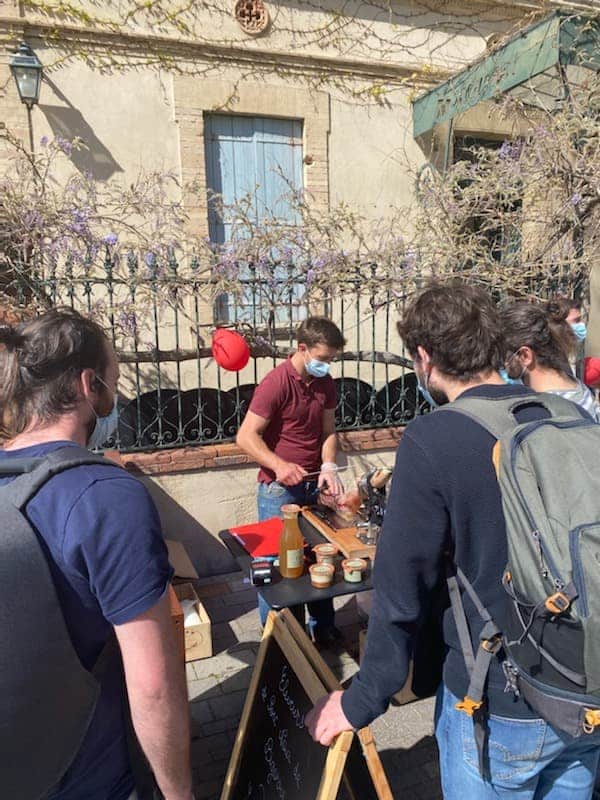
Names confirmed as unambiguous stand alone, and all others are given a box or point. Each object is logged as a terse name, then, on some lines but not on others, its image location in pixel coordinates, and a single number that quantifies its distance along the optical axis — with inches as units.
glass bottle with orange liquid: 107.2
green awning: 255.8
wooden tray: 113.6
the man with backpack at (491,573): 50.5
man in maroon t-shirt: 145.3
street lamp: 257.6
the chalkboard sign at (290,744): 69.3
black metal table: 99.3
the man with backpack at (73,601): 47.8
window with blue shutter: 324.2
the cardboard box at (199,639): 143.6
